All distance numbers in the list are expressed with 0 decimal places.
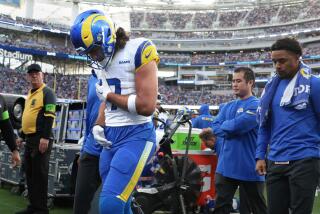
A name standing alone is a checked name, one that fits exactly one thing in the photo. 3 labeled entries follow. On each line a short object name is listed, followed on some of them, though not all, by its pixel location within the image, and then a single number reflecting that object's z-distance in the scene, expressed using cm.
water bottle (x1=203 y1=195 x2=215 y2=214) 595
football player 271
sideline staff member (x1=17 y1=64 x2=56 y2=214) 548
